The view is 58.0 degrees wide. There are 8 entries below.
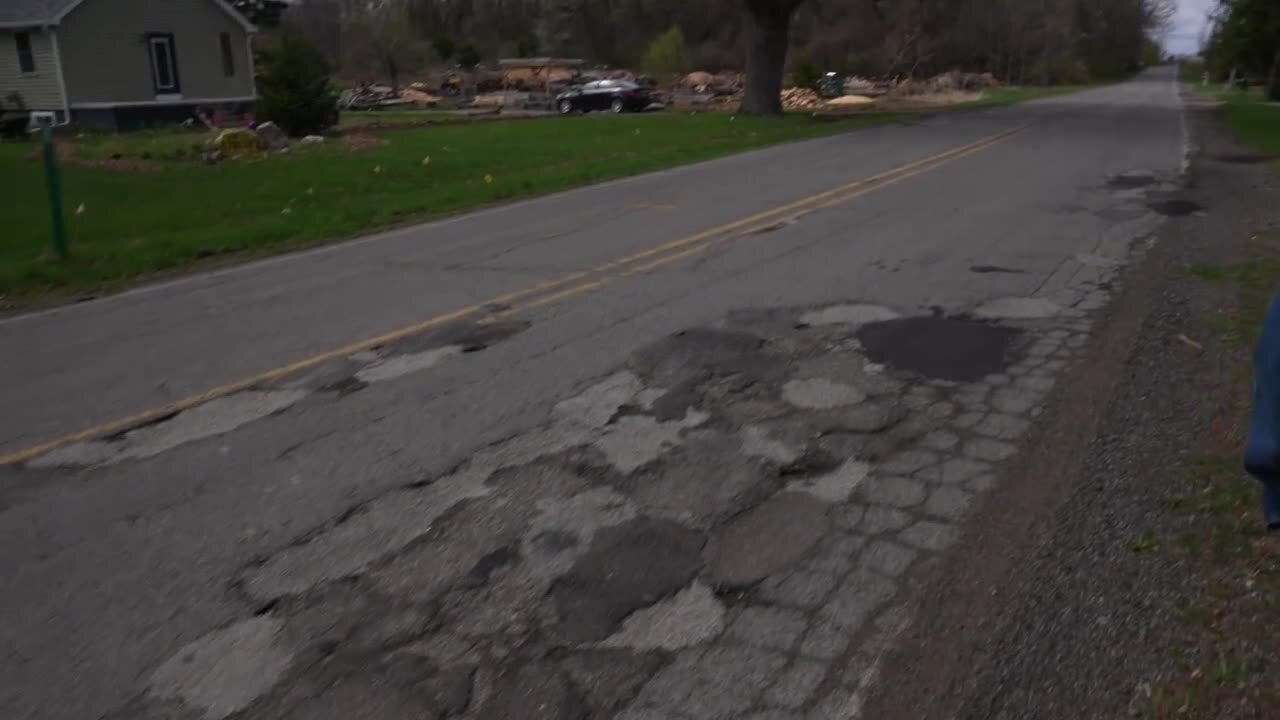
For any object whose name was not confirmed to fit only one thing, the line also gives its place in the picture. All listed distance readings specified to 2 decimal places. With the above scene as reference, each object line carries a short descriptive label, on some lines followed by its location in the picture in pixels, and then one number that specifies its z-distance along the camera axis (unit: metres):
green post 12.45
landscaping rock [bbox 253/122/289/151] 24.88
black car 46.09
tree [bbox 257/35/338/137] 27.66
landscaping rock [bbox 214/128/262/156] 23.59
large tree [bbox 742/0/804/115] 34.56
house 33.06
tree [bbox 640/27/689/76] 72.94
